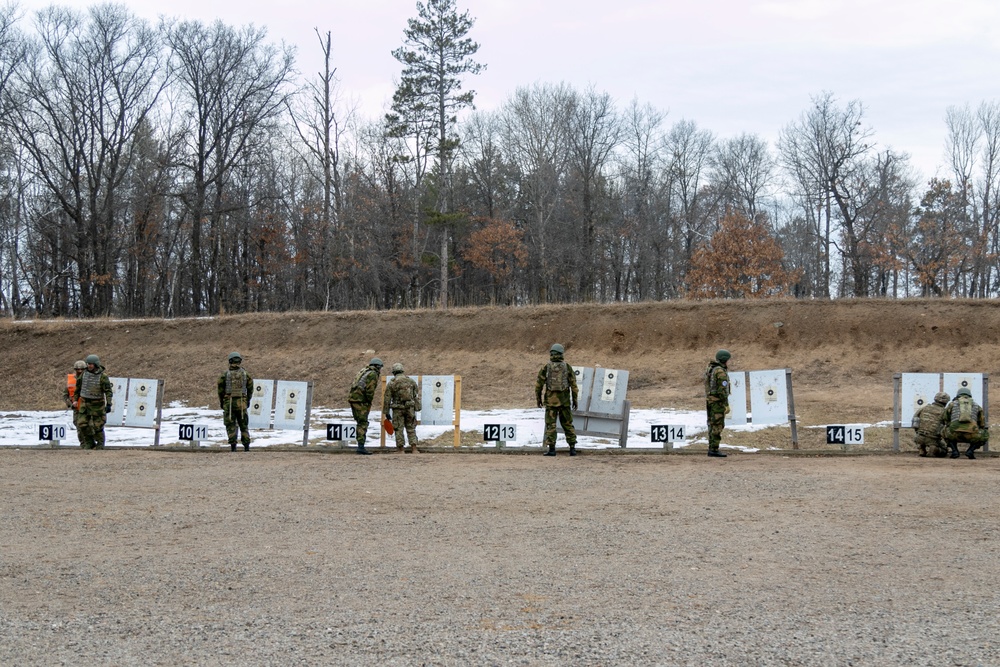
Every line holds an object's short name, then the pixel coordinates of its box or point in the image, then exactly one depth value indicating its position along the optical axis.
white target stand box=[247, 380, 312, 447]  18.11
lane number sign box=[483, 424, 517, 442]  17.28
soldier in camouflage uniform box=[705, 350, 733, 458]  16.09
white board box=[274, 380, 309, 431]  18.12
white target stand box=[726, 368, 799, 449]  16.42
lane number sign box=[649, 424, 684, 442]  16.94
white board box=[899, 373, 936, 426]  16.50
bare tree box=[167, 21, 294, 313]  48.22
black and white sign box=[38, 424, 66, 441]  18.59
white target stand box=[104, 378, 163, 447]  18.88
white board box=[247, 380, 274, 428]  18.11
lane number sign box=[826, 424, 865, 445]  16.28
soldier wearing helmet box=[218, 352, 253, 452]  17.48
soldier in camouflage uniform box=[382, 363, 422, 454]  16.81
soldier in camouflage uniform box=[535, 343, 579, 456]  16.30
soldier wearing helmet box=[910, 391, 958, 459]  15.42
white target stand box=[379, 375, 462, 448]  17.58
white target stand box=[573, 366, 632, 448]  16.98
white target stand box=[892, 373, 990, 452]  16.41
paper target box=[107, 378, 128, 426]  18.86
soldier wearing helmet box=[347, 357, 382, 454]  17.05
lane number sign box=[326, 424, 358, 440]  17.69
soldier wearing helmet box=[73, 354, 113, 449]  18.03
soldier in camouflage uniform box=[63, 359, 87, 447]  18.16
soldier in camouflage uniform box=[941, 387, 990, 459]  15.03
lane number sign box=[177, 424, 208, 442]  18.36
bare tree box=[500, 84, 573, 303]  53.38
